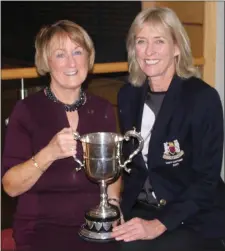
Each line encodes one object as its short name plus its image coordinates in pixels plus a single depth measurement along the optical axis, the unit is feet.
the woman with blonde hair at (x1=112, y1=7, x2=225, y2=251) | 6.07
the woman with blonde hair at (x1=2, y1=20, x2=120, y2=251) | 5.76
